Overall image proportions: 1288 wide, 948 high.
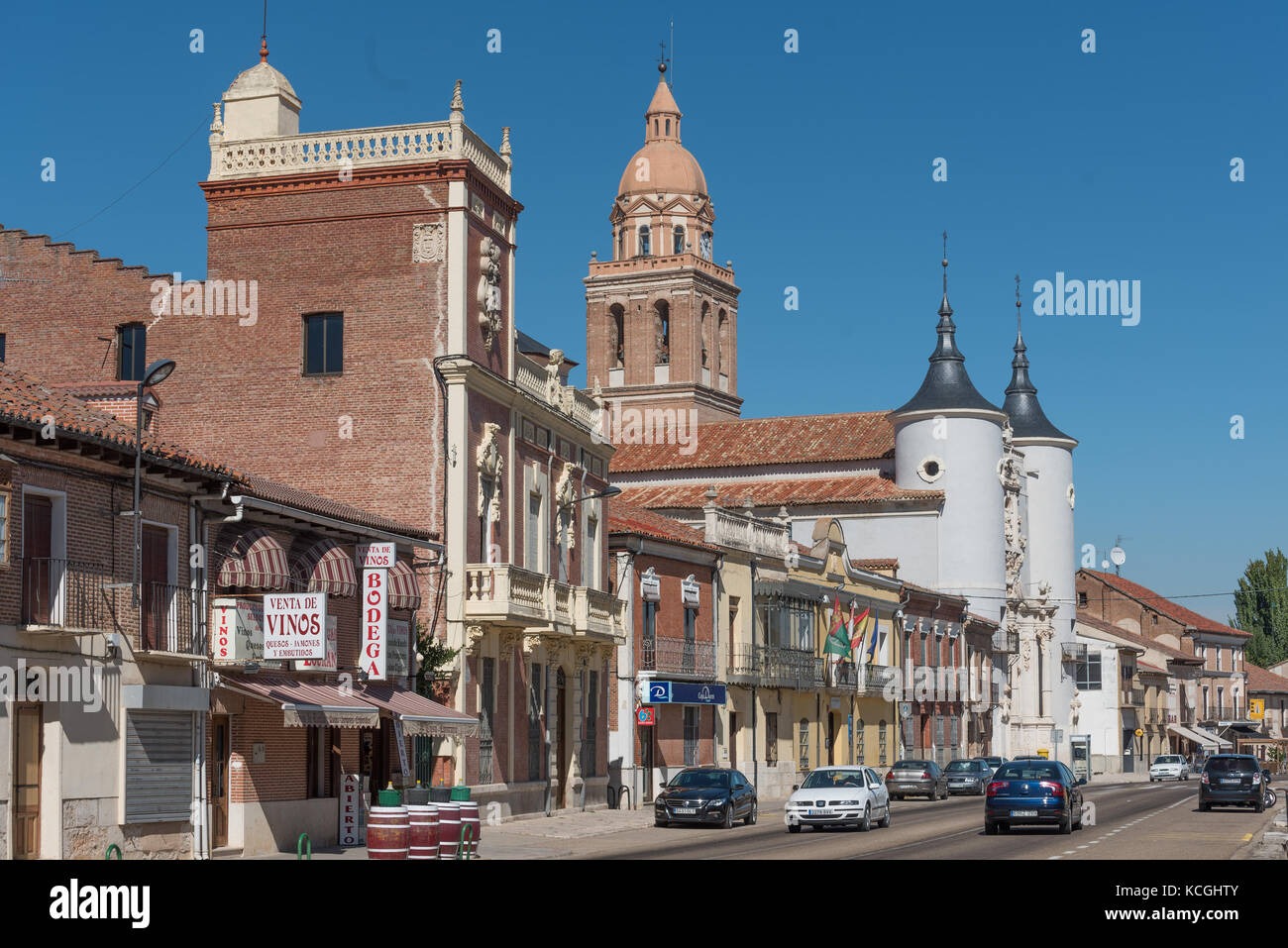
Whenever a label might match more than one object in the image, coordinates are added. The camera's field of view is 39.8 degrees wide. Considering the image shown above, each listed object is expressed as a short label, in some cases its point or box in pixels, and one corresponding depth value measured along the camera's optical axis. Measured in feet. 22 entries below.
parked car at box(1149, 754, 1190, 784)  280.10
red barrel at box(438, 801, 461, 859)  82.33
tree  453.58
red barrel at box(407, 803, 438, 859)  81.15
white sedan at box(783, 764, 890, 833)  123.34
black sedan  133.90
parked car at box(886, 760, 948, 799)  191.42
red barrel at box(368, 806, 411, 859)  81.20
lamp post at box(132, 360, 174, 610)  85.71
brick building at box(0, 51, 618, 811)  130.72
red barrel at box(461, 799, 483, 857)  86.58
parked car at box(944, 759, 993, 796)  203.41
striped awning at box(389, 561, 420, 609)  114.21
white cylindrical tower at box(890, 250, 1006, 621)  289.94
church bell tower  386.52
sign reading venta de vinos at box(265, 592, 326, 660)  95.86
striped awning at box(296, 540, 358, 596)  105.09
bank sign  167.63
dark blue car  114.52
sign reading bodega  111.45
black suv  153.17
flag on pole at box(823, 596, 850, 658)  204.23
